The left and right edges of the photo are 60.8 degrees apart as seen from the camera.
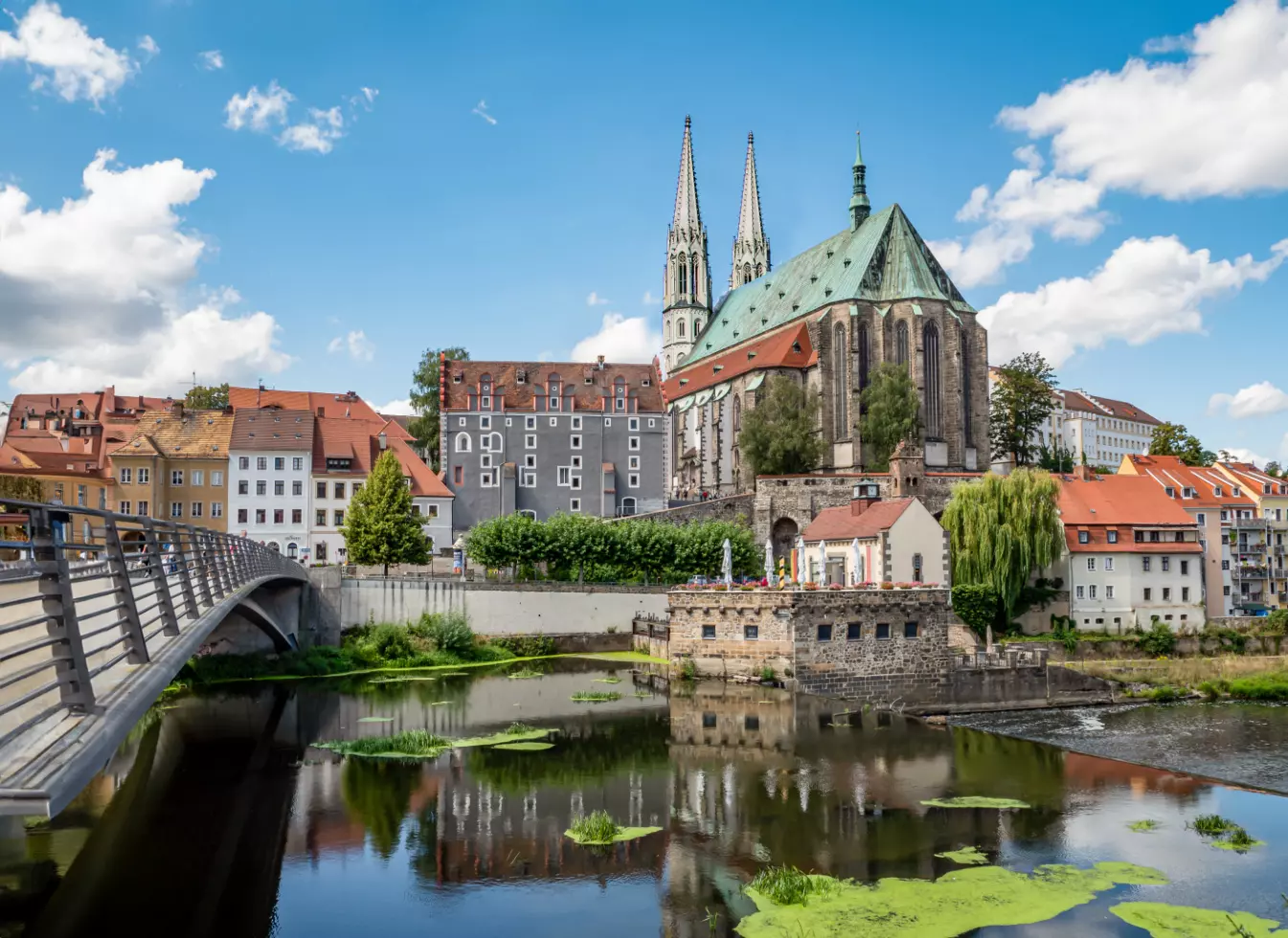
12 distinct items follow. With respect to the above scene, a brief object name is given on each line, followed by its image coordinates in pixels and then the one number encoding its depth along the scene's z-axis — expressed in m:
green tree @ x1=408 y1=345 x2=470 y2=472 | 91.81
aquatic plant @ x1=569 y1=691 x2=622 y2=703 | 36.34
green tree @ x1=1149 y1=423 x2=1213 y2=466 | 86.19
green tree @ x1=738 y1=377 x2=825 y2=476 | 73.81
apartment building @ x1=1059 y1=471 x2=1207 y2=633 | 53.97
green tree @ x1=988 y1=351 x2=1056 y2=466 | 82.69
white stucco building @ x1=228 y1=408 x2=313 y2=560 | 66.94
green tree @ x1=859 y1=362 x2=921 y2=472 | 75.12
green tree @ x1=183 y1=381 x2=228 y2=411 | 88.88
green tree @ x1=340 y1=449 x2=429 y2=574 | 55.53
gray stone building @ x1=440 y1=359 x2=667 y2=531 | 82.38
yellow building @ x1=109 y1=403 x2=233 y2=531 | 64.12
